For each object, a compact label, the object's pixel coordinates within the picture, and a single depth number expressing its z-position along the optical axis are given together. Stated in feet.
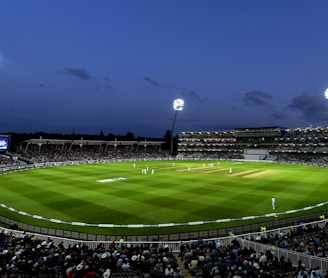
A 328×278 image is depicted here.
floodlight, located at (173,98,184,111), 298.15
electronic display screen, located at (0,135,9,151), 244.50
